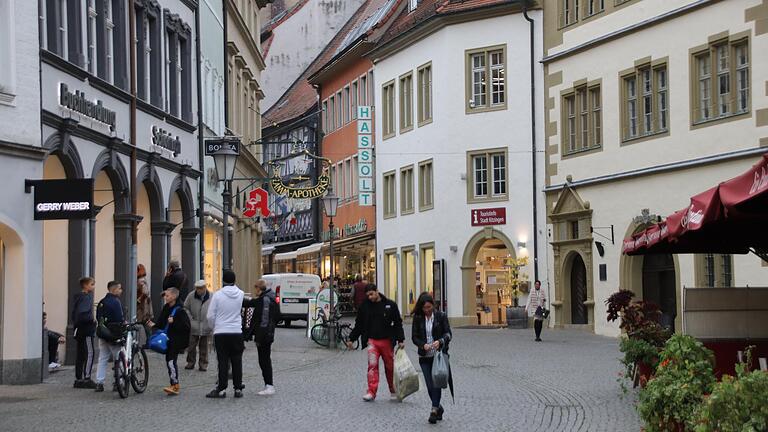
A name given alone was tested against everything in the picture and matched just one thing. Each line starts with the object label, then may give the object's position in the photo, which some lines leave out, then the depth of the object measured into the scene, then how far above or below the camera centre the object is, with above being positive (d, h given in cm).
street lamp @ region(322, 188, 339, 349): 3678 +153
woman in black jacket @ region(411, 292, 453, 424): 1662 -87
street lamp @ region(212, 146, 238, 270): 2603 +182
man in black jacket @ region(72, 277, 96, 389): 2044 -96
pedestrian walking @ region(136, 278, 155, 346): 2586 -77
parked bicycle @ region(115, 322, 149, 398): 1873 -141
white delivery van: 4712 -104
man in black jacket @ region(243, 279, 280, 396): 1947 -96
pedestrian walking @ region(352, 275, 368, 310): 4419 -104
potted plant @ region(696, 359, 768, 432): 838 -93
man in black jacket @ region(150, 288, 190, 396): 1946 -96
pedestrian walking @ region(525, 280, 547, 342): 3516 -124
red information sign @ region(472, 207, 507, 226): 4506 +141
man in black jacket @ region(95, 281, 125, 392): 1941 -87
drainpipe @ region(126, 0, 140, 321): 2766 +133
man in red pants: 1881 -93
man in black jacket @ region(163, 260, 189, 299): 2598 -27
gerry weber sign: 2006 +98
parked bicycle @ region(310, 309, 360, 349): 3262 -170
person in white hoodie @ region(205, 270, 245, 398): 1903 -95
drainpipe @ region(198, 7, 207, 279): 3600 +274
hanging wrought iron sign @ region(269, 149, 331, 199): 4191 +226
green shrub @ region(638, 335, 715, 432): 1066 -107
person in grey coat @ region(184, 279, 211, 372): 2389 -107
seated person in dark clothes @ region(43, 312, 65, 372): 2264 -138
